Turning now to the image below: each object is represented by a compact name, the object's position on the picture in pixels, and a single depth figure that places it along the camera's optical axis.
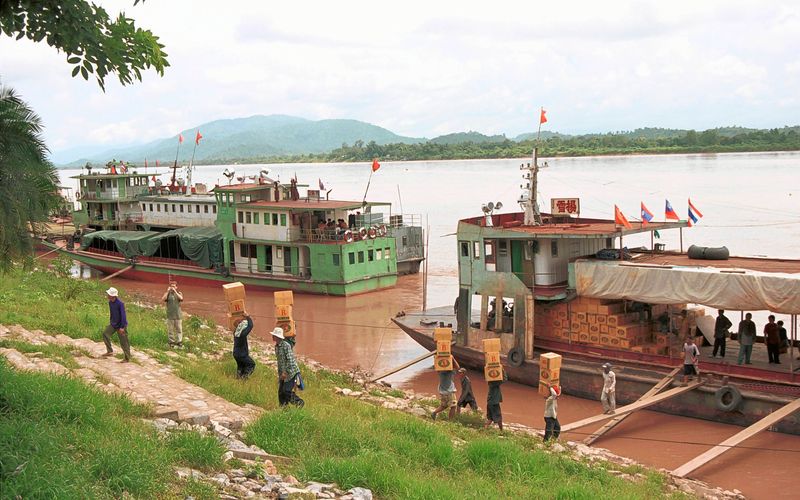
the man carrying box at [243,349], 13.41
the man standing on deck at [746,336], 16.97
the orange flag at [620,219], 19.03
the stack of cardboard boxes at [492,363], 14.09
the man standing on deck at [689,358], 16.92
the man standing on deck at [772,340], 17.08
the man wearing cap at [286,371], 11.89
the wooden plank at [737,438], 13.72
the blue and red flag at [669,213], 20.70
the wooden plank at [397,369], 19.95
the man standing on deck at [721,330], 17.66
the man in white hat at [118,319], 13.45
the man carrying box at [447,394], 14.53
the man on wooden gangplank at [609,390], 16.06
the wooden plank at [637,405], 15.53
